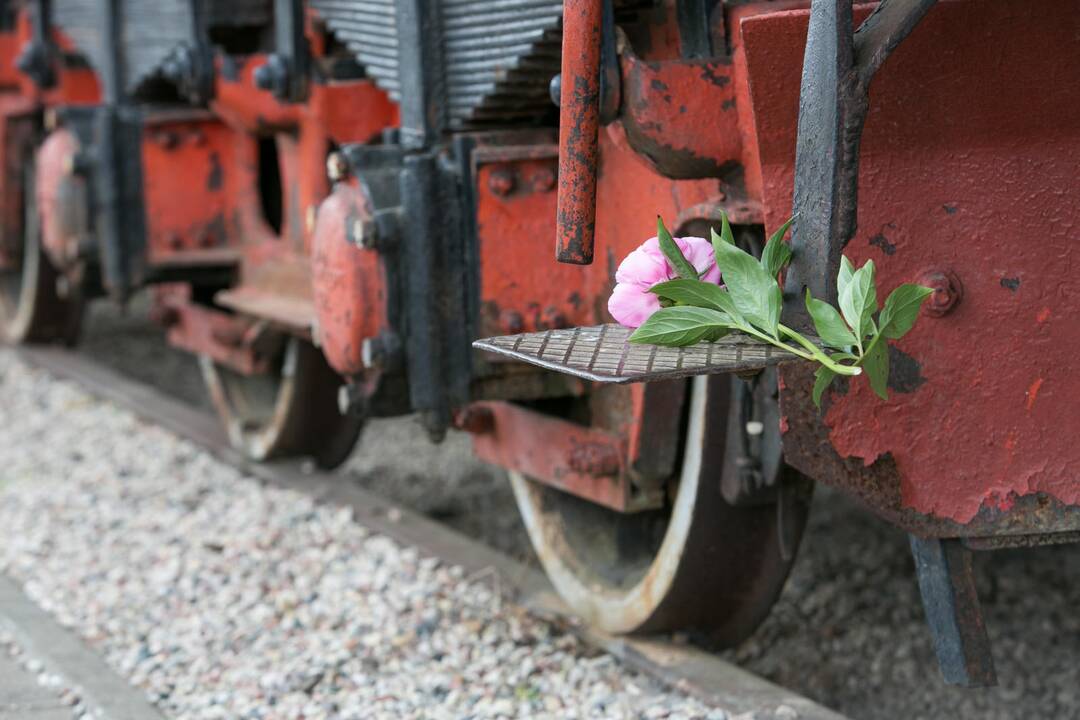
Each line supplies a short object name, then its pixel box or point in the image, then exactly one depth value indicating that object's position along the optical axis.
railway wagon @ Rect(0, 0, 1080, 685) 4.05
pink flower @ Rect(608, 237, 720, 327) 4.09
